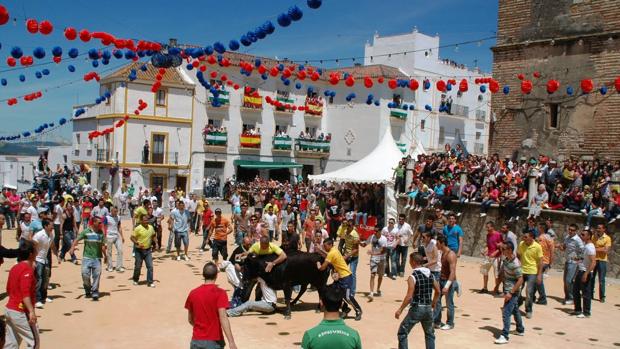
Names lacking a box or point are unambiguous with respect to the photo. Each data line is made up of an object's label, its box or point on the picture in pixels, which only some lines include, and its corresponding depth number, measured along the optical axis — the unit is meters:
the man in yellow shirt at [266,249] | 9.59
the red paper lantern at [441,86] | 16.86
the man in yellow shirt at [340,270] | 9.26
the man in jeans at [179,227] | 14.69
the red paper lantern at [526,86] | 16.55
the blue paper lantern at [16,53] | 13.20
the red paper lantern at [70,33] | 12.47
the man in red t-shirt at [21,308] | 6.29
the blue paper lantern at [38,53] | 13.33
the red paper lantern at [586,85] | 17.03
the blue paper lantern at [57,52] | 13.88
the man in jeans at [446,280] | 8.83
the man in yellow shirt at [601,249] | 11.07
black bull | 9.65
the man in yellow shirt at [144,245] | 11.40
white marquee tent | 20.41
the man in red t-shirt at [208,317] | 5.50
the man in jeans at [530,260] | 9.54
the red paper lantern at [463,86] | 17.75
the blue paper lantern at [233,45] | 12.83
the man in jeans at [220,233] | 13.69
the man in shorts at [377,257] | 11.18
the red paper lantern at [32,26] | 11.80
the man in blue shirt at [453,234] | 12.00
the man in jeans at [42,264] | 9.26
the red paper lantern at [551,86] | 16.88
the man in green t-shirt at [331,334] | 4.37
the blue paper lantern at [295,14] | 10.26
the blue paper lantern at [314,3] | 9.52
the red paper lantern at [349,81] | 17.62
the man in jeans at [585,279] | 10.25
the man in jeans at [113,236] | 12.69
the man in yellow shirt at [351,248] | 10.84
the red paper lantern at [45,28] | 11.88
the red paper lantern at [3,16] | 10.05
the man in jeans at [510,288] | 8.52
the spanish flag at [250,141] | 38.66
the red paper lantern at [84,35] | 12.72
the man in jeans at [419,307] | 7.02
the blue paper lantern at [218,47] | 13.30
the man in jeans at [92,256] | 10.12
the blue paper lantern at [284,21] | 10.47
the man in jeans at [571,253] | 10.62
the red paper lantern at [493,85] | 17.56
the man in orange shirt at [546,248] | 11.73
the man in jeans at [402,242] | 13.45
